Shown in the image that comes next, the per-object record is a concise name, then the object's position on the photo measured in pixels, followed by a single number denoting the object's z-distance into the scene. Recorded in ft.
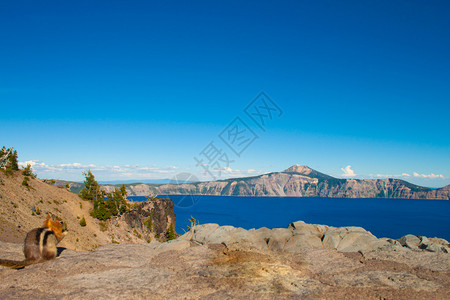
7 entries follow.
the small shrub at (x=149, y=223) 322.12
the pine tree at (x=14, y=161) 244.22
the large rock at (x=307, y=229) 89.09
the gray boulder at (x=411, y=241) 81.73
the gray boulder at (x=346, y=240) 77.88
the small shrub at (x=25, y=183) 232.16
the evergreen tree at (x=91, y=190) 294.46
